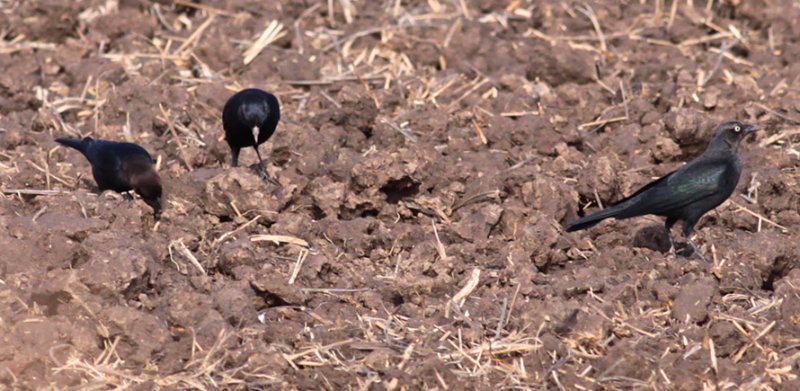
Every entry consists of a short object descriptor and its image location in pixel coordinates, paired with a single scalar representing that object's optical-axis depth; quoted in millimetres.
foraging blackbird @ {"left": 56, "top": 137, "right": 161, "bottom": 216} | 18969
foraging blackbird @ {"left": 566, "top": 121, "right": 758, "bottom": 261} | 18703
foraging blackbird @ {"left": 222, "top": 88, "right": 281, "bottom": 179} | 20453
